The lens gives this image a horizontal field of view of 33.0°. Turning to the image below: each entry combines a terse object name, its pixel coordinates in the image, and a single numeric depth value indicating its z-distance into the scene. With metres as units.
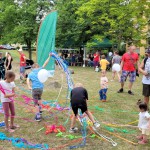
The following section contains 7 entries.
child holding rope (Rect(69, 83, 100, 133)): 5.14
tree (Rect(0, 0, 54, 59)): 25.84
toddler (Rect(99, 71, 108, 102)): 8.35
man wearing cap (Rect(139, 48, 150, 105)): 6.38
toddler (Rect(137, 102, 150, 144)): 4.66
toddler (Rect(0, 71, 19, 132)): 5.05
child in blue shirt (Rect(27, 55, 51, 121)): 6.04
